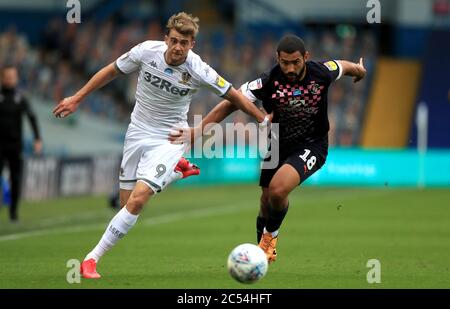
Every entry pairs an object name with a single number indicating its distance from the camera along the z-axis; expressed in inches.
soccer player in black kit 458.0
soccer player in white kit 442.0
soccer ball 405.4
